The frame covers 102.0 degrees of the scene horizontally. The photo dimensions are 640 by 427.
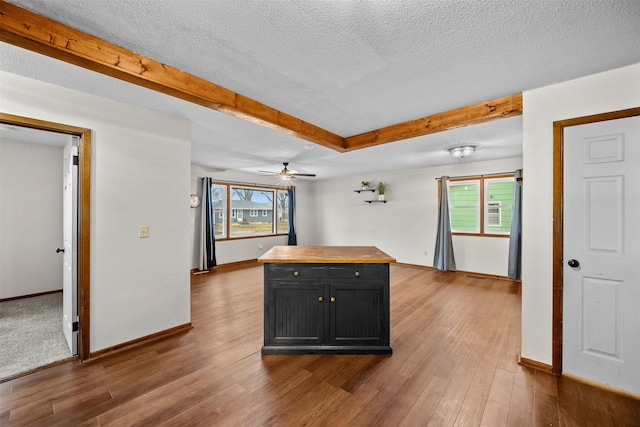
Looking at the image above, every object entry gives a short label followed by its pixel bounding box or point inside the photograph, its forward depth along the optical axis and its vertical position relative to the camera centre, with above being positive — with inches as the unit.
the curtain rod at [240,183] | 242.9 +30.6
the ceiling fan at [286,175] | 183.6 +27.9
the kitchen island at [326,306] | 94.0 -34.0
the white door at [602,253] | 73.7 -12.2
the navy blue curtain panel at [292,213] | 300.7 +0.1
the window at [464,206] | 212.5 +5.8
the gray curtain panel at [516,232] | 182.7 -13.8
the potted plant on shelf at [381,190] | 255.1 +22.5
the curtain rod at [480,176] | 192.1 +29.8
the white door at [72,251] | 92.2 -13.7
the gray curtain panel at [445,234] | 215.6 -17.7
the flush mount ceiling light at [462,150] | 155.6 +38.3
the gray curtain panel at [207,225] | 227.1 -10.2
